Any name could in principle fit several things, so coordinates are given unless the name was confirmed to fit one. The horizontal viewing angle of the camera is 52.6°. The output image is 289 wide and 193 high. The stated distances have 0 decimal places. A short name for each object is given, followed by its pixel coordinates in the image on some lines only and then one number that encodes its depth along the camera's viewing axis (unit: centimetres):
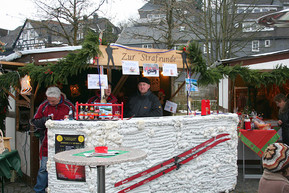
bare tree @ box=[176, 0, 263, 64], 1560
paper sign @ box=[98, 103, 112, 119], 417
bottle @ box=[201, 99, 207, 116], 510
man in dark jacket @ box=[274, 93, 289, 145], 641
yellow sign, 450
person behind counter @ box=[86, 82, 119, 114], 529
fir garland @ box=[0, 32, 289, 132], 431
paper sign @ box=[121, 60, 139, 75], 463
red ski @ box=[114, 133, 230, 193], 414
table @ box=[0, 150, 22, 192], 433
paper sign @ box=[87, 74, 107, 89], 426
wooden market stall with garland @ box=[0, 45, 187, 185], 457
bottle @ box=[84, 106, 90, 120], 412
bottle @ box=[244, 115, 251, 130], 598
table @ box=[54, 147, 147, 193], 225
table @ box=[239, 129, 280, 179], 600
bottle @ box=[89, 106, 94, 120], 412
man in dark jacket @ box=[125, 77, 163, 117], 514
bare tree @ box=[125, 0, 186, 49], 1439
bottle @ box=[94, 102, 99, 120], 412
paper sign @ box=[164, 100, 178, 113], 659
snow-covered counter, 398
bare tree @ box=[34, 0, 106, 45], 1474
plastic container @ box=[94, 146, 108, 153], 267
